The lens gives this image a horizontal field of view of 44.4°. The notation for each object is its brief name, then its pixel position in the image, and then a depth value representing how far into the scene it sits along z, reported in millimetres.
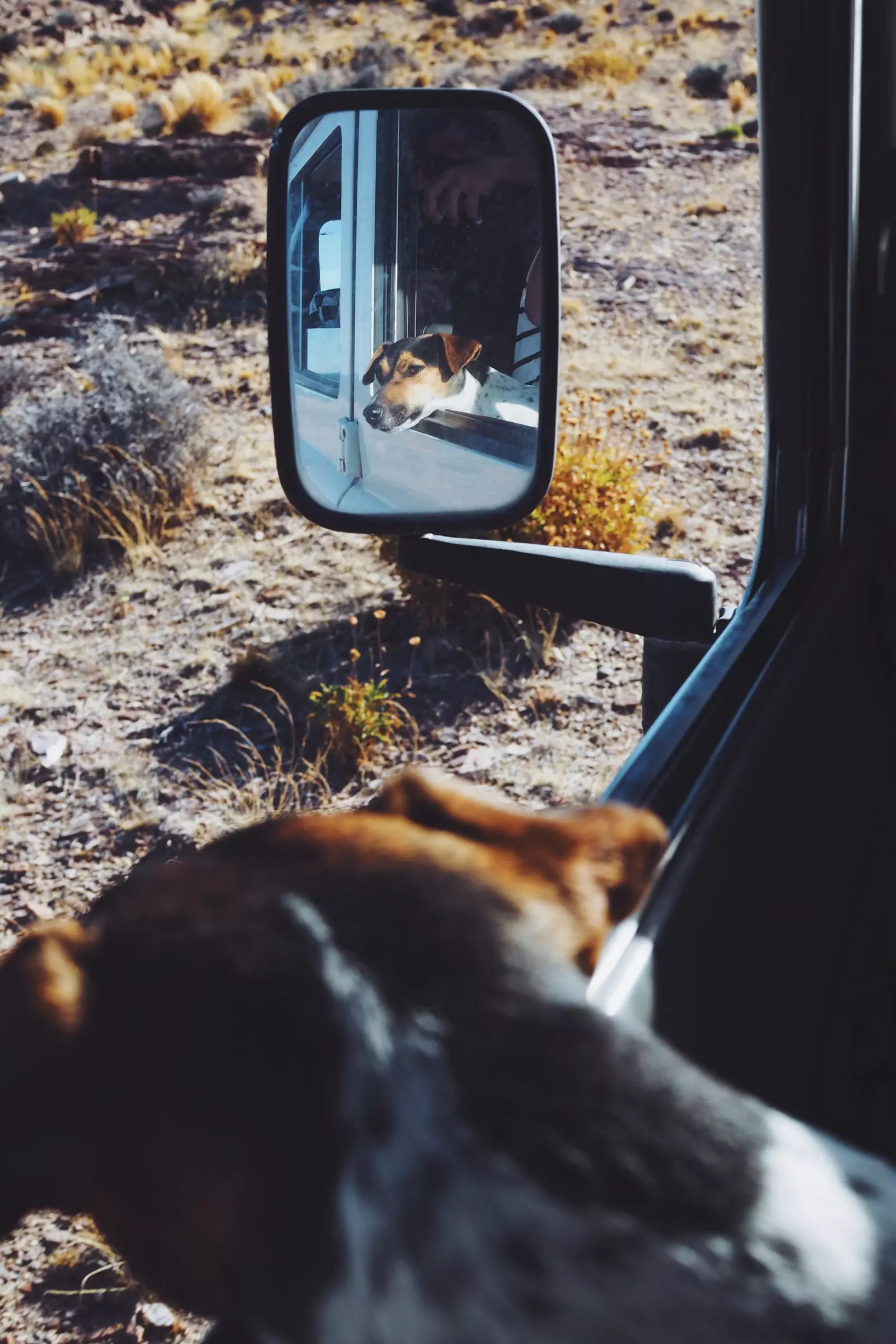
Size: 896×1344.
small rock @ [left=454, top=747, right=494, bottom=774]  4441
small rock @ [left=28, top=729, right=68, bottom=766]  4766
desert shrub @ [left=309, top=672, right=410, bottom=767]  4422
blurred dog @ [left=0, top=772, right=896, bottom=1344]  647
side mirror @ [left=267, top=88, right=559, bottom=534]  2031
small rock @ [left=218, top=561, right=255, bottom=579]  6215
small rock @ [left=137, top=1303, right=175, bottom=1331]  2574
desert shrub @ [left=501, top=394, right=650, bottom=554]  5320
